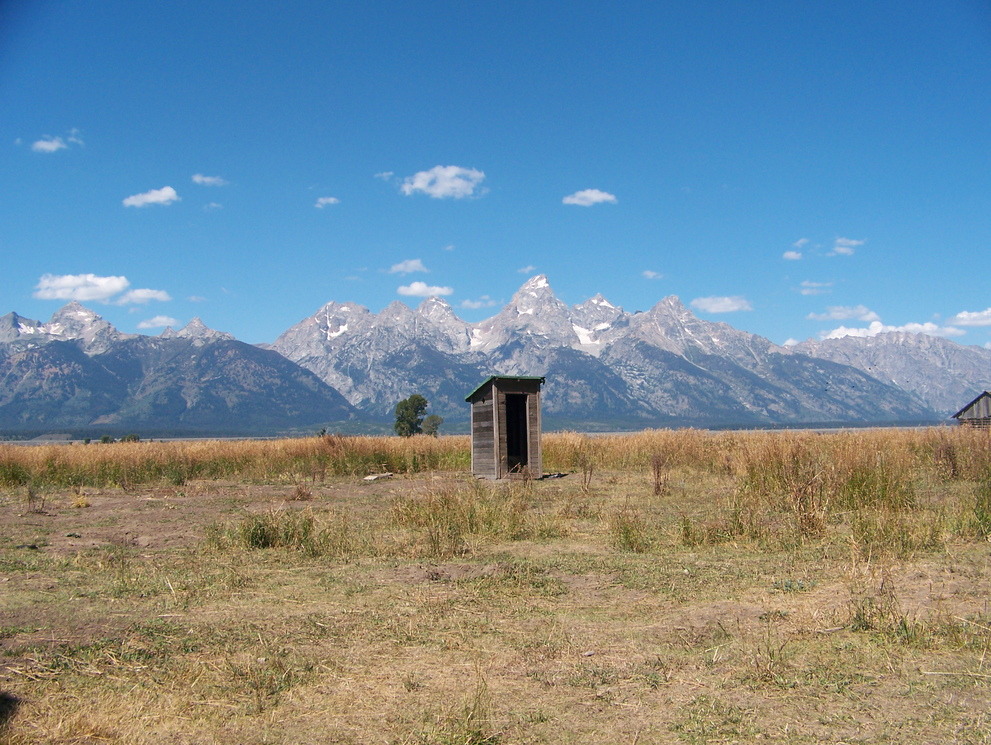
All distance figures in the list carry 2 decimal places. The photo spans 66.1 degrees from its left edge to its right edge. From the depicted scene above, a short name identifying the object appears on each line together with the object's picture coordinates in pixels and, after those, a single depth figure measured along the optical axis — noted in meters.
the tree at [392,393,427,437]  73.38
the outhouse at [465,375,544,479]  22.05
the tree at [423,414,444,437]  81.15
